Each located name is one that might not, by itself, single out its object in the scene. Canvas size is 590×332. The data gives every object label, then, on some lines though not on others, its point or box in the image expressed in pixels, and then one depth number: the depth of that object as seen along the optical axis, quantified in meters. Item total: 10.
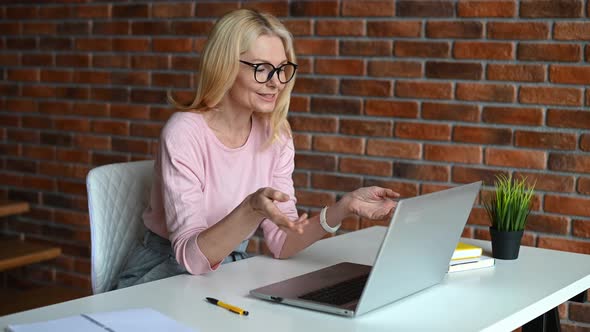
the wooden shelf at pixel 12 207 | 3.82
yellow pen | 1.50
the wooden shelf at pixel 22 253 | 3.61
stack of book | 1.91
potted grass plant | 2.01
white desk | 1.46
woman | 1.98
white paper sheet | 1.34
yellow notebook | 1.94
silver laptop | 1.47
